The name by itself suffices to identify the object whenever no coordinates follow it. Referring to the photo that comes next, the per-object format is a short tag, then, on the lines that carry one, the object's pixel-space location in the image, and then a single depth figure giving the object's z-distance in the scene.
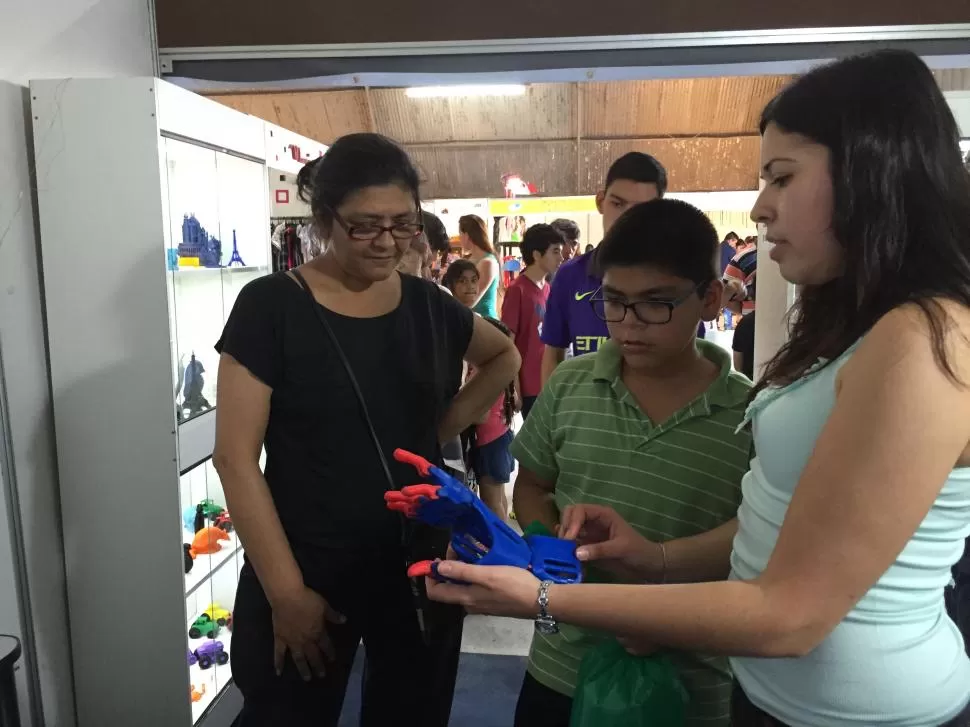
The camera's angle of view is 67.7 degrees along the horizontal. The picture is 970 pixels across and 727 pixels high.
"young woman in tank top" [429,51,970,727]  0.65
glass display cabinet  1.80
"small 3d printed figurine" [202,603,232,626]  2.40
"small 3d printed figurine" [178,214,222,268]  2.11
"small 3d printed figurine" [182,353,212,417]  2.09
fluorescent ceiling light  6.63
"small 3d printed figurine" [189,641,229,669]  2.25
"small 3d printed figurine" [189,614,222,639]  2.24
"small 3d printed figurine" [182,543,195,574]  2.14
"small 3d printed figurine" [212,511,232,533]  2.46
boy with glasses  1.11
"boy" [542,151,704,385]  2.25
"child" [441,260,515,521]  3.32
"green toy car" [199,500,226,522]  2.43
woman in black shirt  1.22
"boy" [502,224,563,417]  3.75
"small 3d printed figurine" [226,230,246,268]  2.46
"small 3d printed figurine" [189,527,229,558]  2.35
